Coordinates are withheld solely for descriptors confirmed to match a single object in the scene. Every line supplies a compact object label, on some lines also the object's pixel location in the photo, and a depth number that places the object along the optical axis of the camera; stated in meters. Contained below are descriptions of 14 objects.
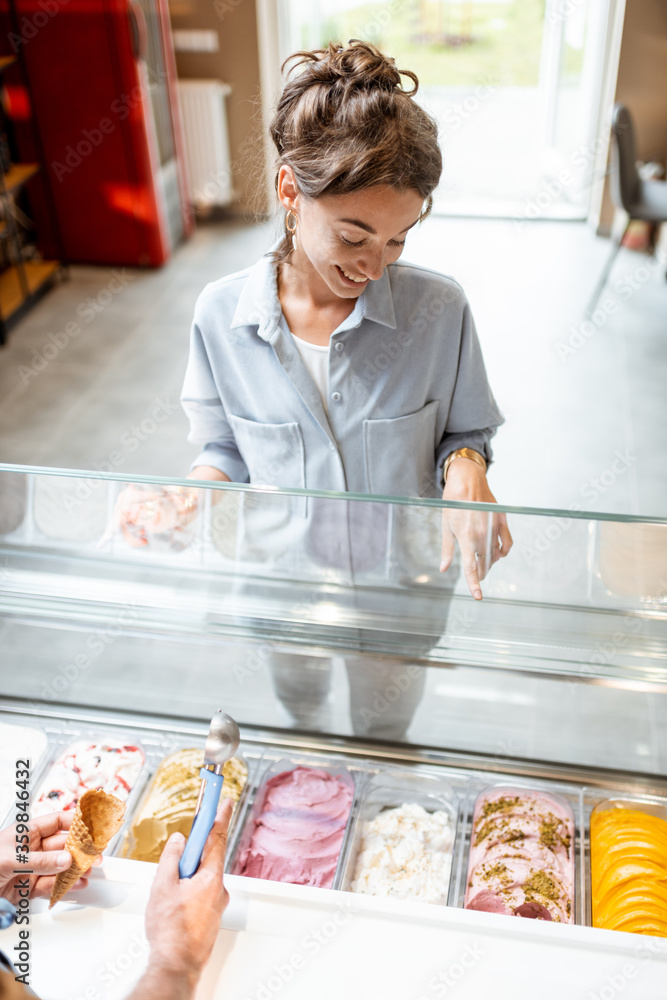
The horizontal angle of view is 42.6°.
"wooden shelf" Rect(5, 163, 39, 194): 5.02
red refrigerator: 5.05
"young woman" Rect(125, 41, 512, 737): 1.21
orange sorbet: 1.31
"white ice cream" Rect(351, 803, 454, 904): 1.46
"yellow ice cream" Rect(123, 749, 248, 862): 1.50
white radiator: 6.29
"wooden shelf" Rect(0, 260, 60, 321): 5.18
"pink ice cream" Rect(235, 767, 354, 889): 1.49
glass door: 6.10
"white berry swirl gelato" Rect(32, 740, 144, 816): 1.58
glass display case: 1.13
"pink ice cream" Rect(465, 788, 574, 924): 1.38
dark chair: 4.55
